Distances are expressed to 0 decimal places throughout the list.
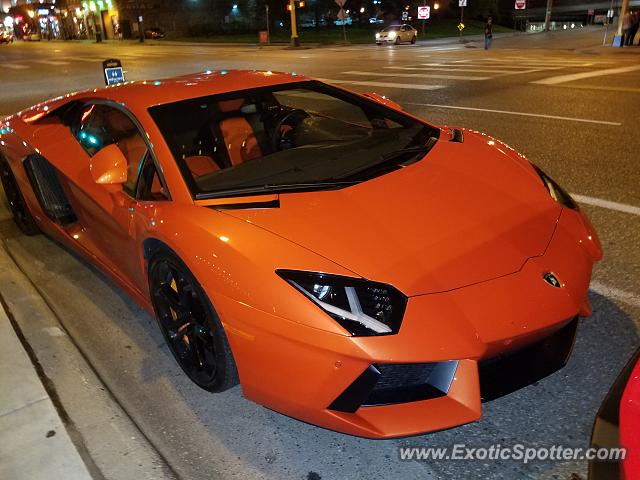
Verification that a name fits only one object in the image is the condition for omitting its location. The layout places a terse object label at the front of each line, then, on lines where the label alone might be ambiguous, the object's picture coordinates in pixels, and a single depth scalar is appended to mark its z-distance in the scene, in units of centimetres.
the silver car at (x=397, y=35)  3138
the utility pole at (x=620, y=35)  2152
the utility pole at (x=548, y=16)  3992
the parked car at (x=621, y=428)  139
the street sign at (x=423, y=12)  3700
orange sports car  195
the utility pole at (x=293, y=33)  3459
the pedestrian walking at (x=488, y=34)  2505
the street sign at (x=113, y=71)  860
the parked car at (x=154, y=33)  5644
